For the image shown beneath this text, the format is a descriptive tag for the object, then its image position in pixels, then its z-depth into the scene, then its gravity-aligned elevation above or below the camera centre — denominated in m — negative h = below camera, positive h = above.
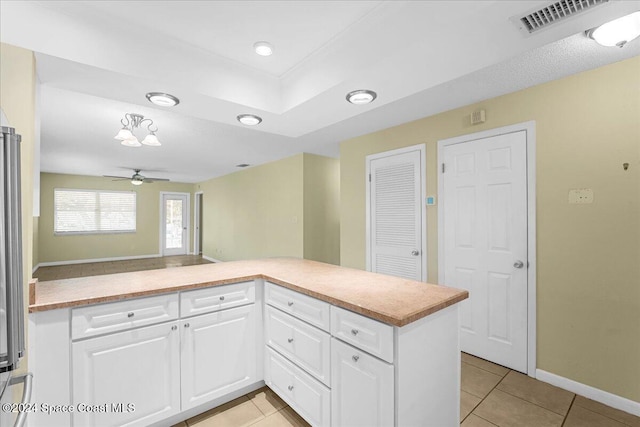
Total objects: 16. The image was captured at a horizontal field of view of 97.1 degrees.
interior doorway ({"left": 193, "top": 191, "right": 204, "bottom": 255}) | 9.68 -0.35
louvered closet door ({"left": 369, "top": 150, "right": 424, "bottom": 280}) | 3.24 -0.01
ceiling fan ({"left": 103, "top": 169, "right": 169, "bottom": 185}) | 6.73 +0.85
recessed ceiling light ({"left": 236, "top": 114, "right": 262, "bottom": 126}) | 2.58 +0.89
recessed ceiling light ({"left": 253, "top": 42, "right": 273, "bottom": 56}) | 1.95 +1.17
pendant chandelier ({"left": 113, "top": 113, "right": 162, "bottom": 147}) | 2.64 +1.05
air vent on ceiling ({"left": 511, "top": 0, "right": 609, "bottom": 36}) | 1.28 +0.95
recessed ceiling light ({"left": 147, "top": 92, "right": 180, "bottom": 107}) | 2.09 +0.88
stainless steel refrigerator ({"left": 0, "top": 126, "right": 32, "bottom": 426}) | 0.91 -0.17
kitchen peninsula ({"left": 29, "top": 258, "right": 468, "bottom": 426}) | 1.38 -0.76
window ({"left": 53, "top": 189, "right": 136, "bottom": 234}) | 7.73 +0.08
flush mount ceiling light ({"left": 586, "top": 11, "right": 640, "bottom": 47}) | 1.55 +1.04
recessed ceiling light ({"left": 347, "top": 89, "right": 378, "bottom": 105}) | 2.11 +0.90
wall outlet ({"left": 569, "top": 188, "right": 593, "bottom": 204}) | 2.15 +0.15
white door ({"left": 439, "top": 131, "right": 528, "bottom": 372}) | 2.49 -0.25
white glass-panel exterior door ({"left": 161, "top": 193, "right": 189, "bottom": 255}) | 9.29 -0.31
